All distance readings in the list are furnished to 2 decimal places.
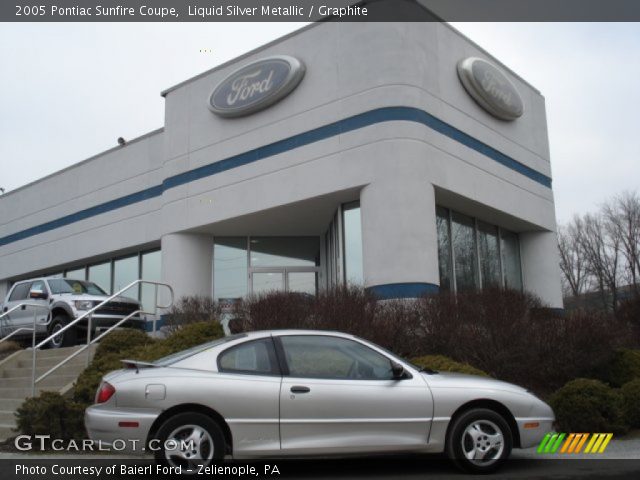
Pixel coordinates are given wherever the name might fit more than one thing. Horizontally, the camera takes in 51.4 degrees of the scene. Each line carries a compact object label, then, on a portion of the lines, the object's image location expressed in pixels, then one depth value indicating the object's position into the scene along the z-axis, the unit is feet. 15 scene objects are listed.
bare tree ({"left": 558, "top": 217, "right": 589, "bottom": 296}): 166.40
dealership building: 49.26
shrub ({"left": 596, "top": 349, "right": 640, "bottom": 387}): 35.58
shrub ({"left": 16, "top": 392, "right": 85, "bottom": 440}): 27.58
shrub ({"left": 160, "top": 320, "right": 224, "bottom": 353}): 32.04
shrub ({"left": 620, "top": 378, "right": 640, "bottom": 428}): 28.96
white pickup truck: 48.32
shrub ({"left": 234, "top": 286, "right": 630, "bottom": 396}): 33.73
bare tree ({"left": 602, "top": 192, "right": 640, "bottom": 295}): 147.13
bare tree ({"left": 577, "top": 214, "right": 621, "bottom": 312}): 154.40
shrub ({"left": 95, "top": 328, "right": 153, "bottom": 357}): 34.55
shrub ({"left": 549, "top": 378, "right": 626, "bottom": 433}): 27.63
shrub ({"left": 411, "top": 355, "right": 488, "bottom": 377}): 27.91
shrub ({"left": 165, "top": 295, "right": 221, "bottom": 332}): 43.16
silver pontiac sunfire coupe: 19.16
